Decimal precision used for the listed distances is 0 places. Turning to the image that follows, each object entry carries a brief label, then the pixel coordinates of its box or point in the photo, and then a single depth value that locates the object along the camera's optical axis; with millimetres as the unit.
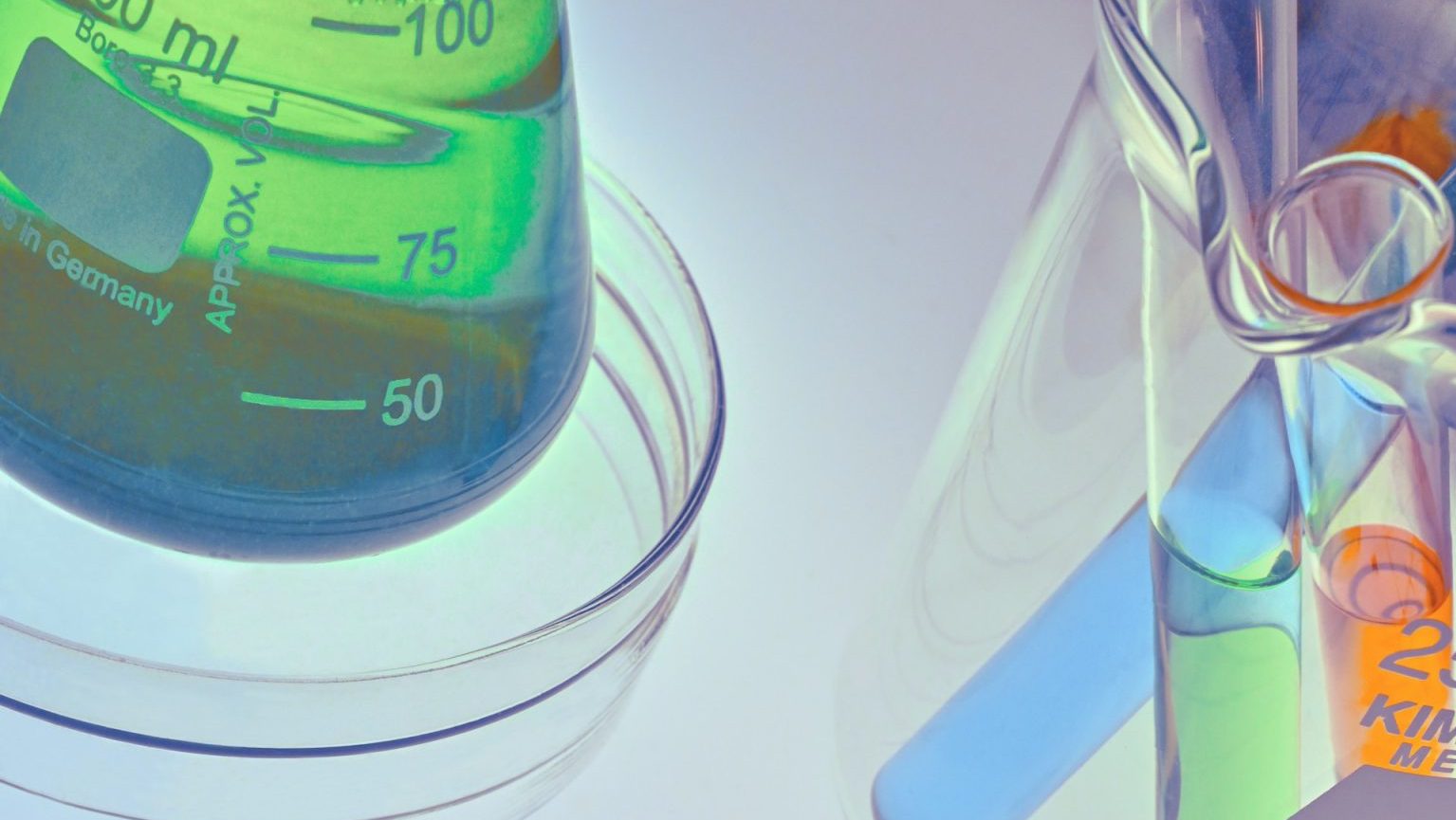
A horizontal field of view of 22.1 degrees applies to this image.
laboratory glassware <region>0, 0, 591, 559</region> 338
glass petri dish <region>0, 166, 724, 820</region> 355
